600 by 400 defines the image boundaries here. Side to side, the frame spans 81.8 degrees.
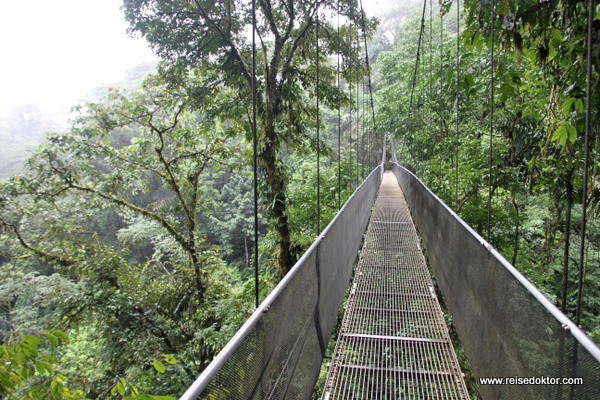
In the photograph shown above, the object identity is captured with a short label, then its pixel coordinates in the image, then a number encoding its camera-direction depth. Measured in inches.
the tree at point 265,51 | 179.9
